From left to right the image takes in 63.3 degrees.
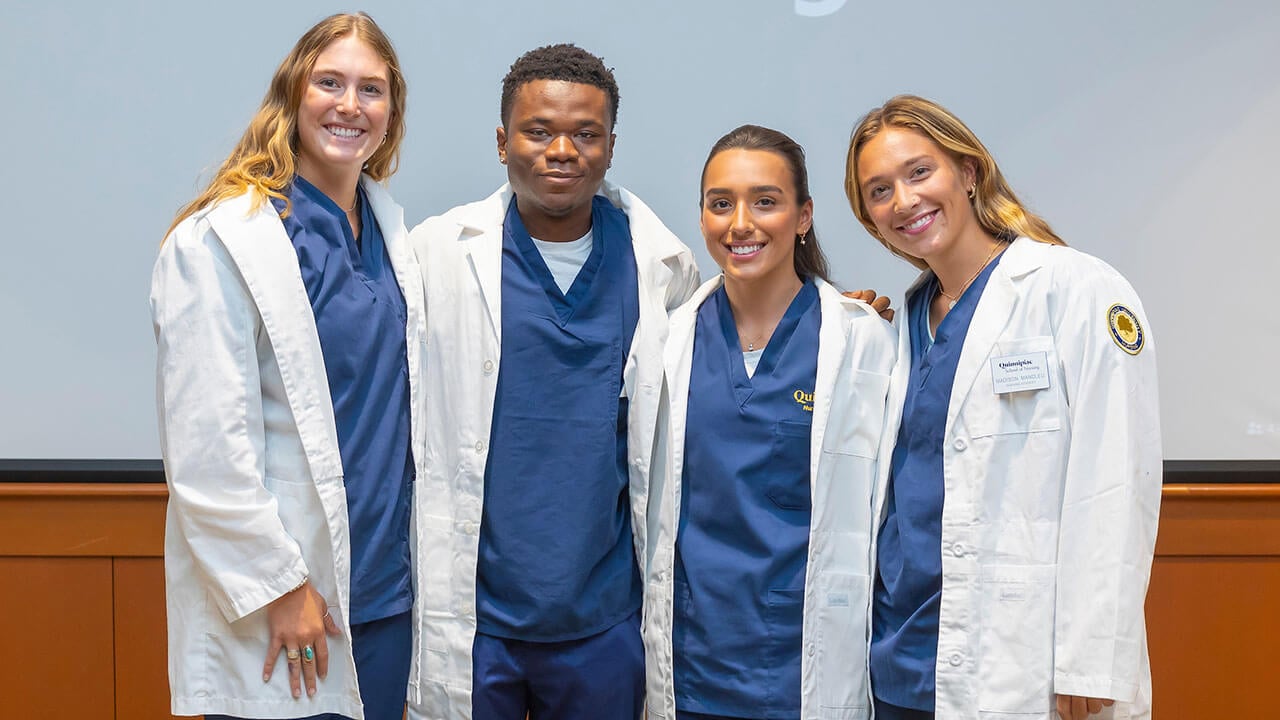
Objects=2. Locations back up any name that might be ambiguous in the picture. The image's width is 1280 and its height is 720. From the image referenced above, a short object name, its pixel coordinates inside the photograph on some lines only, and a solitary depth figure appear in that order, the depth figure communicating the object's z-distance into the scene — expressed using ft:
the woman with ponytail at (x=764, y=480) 5.52
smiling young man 5.74
